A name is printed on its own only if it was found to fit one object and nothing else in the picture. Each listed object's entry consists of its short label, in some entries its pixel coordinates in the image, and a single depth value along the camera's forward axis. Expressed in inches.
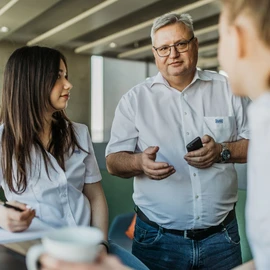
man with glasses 69.7
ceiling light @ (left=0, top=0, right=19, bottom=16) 215.8
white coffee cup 22.9
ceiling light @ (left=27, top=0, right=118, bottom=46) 239.6
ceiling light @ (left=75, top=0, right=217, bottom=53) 246.2
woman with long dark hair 59.0
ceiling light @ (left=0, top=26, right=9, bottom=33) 202.7
